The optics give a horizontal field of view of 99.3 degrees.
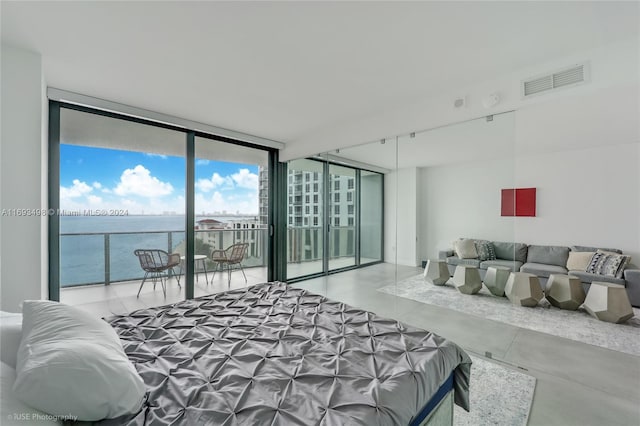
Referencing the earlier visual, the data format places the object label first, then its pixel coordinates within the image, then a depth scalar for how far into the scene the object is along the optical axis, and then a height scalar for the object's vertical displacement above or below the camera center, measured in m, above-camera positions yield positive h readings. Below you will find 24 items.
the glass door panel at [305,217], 4.93 -0.08
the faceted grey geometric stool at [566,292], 3.76 -1.11
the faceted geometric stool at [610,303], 3.36 -1.15
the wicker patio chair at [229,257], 5.05 -0.82
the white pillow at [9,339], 1.09 -0.52
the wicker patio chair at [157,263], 4.27 -0.79
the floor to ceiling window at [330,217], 4.37 -0.08
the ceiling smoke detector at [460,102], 2.80 +1.15
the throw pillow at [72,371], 0.84 -0.53
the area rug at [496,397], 1.83 -1.40
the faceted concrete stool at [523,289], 3.07 -0.96
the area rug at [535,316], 2.99 -1.36
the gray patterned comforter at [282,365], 1.06 -0.77
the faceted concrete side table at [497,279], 3.01 -0.74
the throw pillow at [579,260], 4.20 -0.75
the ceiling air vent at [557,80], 2.18 +1.12
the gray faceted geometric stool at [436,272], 3.31 -0.73
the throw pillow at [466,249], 3.12 -0.42
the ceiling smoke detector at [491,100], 2.59 +1.08
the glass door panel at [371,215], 4.17 -0.03
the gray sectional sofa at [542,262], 3.03 -0.70
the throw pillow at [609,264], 3.88 -0.76
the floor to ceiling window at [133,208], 3.34 +0.08
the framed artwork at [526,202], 4.91 +0.19
